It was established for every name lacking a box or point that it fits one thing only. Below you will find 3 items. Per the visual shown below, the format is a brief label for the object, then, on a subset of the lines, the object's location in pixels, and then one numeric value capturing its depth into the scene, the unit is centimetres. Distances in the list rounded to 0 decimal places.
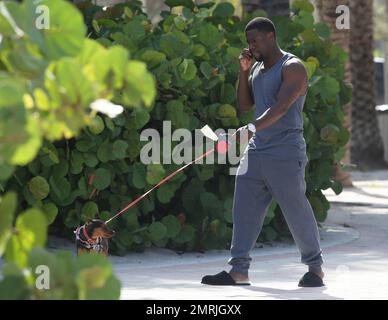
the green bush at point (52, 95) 534
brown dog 1571
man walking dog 1487
